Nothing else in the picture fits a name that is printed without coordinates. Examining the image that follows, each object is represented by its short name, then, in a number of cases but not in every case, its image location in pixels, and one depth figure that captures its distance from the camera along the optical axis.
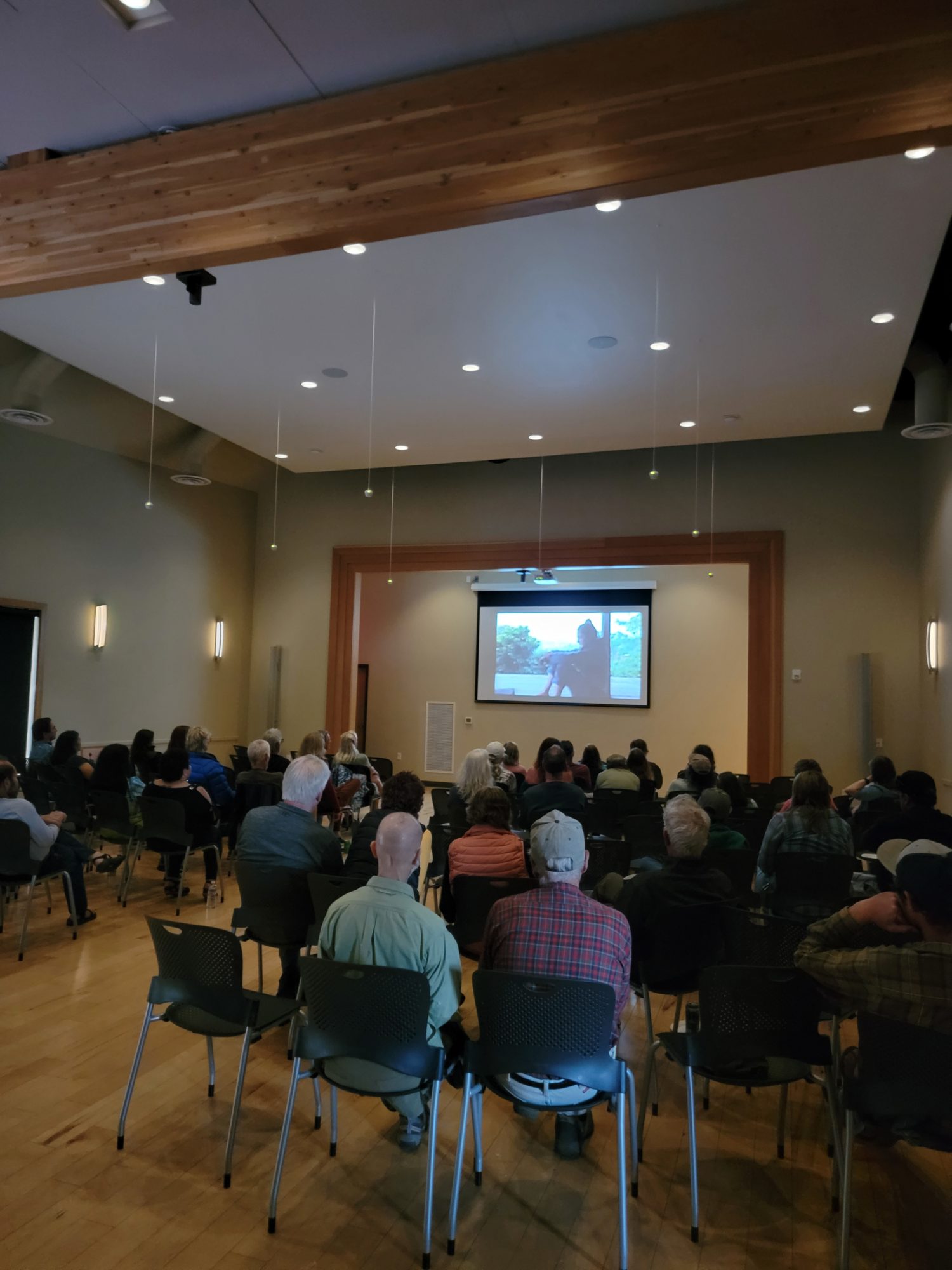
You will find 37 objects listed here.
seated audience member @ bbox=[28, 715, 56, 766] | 7.64
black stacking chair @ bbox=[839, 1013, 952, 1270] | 2.27
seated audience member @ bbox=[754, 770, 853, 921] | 4.59
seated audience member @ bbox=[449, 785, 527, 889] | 4.03
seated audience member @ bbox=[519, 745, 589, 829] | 5.88
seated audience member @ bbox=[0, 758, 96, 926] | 4.90
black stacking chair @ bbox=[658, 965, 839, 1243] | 2.64
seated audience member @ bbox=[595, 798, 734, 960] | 3.37
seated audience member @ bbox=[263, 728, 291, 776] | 7.79
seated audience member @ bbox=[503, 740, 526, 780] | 8.09
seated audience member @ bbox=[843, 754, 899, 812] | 6.72
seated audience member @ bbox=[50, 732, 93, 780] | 7.24
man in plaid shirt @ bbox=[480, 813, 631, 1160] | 2.62
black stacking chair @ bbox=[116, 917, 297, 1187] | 2.85
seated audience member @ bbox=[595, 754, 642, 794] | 7.32
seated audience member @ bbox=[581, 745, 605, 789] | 9.08
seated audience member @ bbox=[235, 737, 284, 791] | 6.69
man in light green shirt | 2.66
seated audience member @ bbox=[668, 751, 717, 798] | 6.74
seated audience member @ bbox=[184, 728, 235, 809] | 6.70
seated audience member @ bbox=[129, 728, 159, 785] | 7.02
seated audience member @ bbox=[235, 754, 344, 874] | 4.04
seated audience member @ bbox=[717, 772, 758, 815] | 6.63
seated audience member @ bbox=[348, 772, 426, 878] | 4.13
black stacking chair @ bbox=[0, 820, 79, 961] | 4.81
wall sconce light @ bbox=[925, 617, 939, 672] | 8.67
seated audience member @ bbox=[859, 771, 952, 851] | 4.88
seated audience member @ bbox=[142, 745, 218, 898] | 6.01
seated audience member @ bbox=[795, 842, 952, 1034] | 2.39
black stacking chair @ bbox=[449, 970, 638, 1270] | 2.43
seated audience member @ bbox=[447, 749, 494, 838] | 5.58
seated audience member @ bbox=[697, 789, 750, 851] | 4.75
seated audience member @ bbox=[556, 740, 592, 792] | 8.04
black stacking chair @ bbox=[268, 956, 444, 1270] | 2.47
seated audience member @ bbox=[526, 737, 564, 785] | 6.91
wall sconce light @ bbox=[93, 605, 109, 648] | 10.15
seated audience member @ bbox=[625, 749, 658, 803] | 7.78
